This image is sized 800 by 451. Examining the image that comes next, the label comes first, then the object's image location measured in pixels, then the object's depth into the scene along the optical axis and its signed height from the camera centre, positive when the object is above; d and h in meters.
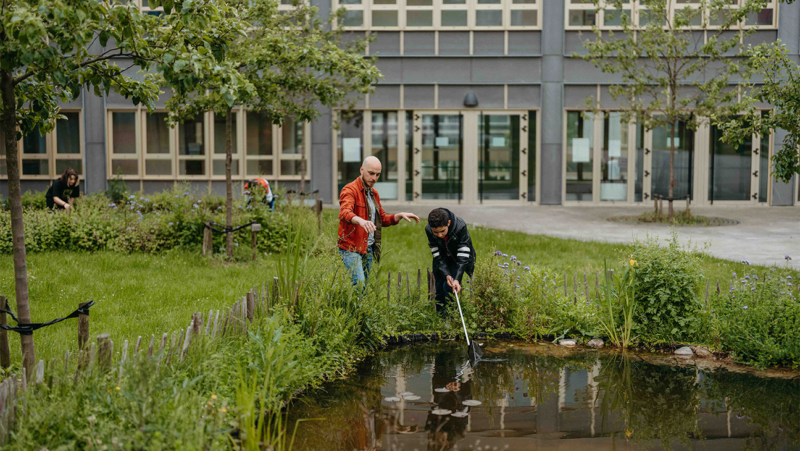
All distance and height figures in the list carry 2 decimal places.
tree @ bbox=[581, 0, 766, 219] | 17.39 +2.96
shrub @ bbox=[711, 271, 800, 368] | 7.01 -1.34
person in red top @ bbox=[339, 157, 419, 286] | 7.79 -0.40
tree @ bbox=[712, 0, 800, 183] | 8.52 +0.81
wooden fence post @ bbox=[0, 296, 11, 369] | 5.04 -1.14
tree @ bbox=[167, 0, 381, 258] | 10.66 +1.60
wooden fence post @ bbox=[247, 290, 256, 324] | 6.66 -1.10
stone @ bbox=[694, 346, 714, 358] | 7.57 -1.69
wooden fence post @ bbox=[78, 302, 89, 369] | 5.25 -1.04
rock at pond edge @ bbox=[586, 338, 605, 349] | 7.89 -1.68
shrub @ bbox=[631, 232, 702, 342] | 7.64 -1.14
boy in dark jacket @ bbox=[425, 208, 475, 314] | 7.81 -0.76
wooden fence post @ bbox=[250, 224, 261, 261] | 11.47 -0.85
